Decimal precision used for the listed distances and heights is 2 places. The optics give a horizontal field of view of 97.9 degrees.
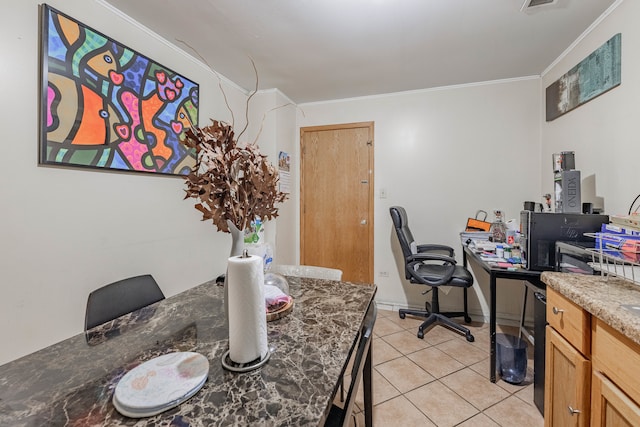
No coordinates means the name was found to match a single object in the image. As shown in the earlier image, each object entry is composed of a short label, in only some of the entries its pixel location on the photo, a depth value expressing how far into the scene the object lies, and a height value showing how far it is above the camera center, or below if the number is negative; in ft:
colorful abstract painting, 4.61 +2.08
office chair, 7.81 -1.78
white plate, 1.96 -1.36
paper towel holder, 2.44 -1.38
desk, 5.60 -1.39
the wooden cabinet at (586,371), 2.52 -1.70
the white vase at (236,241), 2.78 -0.30
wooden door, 10.40 +0.50
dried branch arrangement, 2.56 +0.32
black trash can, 6.05 -3.25
